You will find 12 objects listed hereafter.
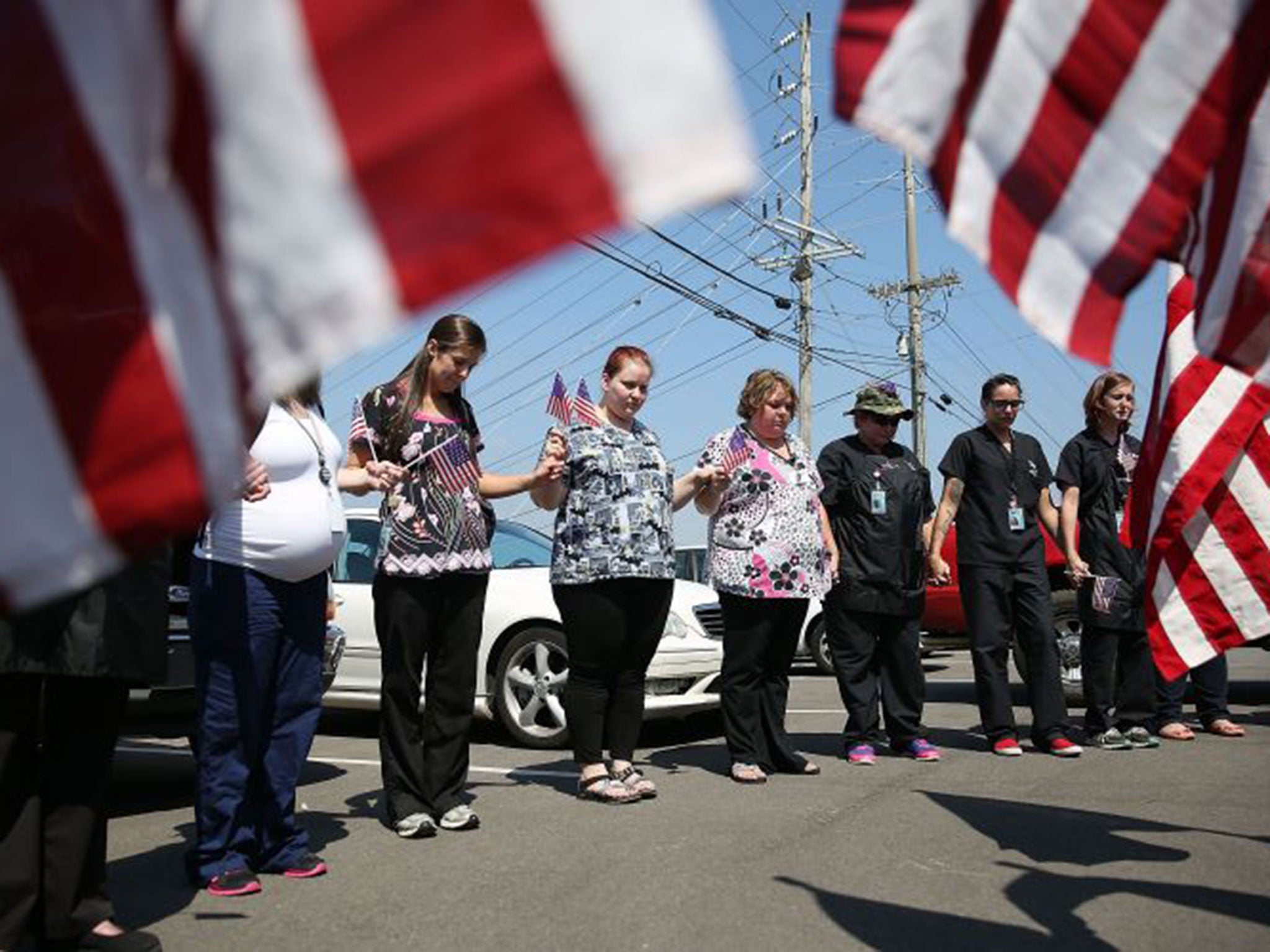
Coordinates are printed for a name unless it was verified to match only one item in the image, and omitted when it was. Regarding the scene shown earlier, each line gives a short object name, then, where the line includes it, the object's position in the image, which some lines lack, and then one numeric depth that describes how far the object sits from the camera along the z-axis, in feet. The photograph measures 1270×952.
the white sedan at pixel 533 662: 23.40
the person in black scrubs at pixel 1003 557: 21.71
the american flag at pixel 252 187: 3.82
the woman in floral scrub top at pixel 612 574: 17.43
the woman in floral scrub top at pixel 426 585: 15.44
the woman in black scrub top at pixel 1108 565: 22.18
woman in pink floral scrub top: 19.51
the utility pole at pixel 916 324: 112.06
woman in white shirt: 13.00
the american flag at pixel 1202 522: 11.14
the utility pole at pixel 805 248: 90.07
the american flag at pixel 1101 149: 6.00
